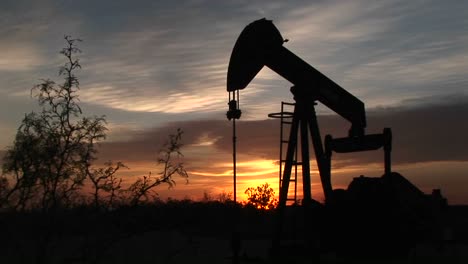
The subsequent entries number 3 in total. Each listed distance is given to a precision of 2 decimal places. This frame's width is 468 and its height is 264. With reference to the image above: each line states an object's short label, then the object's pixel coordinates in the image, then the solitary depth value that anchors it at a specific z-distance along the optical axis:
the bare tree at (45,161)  9.45
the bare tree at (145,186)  9.63
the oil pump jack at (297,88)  14.19
